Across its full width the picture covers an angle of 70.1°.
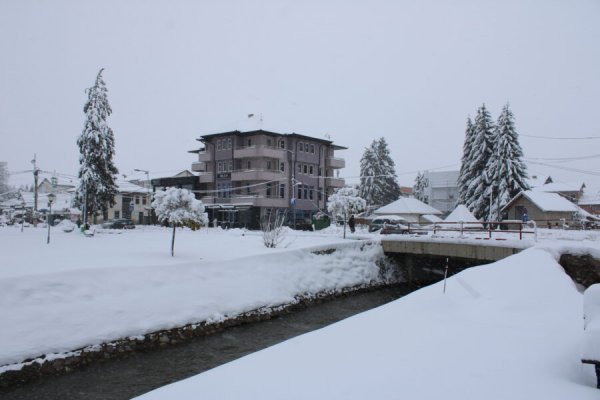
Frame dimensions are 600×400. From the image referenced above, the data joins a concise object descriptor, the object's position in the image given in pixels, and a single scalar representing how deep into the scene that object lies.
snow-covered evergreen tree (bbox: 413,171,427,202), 95.79
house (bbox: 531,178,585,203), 76.68
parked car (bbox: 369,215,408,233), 46.78
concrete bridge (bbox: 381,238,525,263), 21.83
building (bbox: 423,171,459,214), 94.38
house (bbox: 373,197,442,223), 54.06
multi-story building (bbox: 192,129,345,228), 56.12
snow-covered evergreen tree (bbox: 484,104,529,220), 49.62
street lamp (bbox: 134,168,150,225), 77.11
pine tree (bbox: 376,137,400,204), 79.19
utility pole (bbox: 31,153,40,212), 50.51
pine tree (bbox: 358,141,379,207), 77.62
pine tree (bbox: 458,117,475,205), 54.91
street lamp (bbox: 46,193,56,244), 30.42
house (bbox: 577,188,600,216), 75.88
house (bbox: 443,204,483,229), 40.28
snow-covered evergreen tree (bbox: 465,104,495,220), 51.75
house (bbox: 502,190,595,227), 46.44
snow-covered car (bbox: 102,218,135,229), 49.61
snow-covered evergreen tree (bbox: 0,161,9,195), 112.19
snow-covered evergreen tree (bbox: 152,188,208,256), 19.66
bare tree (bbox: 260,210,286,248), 25.52
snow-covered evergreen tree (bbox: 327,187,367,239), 36.66
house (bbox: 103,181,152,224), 77.73
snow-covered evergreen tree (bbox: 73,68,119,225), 44.75
